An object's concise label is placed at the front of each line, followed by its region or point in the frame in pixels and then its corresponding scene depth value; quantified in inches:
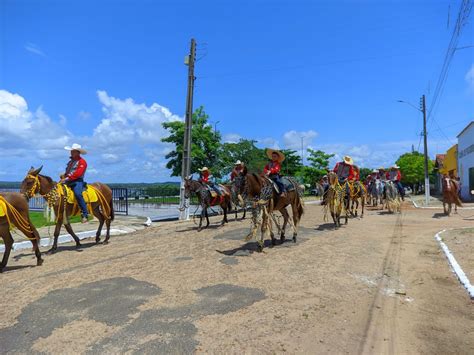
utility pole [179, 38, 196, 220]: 729.6
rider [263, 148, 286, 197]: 390.5
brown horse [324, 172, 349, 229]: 520.1
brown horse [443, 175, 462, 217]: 708.7
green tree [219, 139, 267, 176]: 1214.9
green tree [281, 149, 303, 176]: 2046.0
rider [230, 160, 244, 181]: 576.6
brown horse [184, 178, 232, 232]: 560.4
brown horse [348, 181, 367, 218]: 636.6
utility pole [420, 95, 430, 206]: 1169.0
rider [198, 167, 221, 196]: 580.4
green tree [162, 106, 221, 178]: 1163.3
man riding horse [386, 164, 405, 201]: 812.6
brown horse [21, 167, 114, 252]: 370.6
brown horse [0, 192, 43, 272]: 314.3
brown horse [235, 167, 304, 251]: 357.7
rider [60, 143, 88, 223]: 411.6
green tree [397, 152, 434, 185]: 2481.5
